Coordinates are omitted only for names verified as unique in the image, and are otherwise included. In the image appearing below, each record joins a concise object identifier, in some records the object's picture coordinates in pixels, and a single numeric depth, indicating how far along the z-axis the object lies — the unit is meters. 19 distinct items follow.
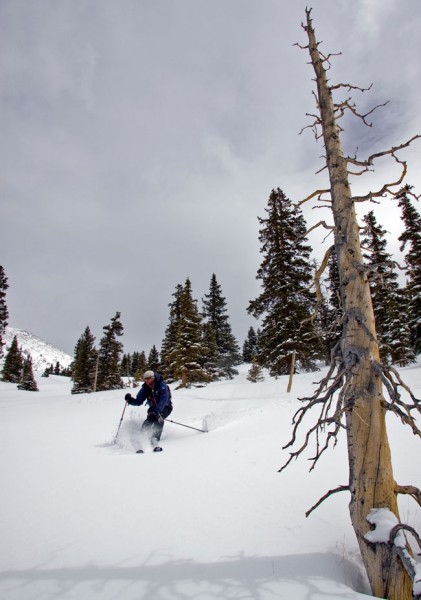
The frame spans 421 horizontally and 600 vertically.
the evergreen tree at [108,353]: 45.34
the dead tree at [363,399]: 2.39
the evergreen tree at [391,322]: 25.61
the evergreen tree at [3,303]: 36.31
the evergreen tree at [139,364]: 62.36
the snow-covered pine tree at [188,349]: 28.89
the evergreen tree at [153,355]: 63.92
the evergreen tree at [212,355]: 40.62
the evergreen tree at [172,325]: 37.07
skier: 7.53
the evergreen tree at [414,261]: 22.73
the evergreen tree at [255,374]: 33.47
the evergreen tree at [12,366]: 62.12
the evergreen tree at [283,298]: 19.20
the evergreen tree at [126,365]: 95.48
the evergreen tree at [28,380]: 52.89
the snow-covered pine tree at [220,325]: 47.09
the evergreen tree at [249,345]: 69.76
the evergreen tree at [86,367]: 47.27
